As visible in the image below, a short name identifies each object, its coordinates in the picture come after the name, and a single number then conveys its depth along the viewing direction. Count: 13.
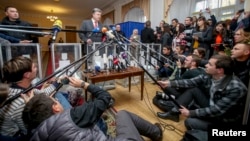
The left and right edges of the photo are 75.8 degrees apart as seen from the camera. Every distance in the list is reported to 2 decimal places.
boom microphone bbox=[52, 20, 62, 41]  0.89
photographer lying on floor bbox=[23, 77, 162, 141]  0.77
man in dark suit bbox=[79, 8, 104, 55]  2.76
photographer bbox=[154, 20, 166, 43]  4.31
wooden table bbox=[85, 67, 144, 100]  2.17
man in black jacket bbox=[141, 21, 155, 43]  4.44
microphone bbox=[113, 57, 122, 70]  2.58
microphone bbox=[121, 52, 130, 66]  2.63
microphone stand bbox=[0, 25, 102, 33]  0.82
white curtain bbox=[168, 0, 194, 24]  4.49
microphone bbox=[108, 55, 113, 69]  2.67
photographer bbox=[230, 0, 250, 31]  2.40
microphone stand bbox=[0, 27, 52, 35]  0.77
